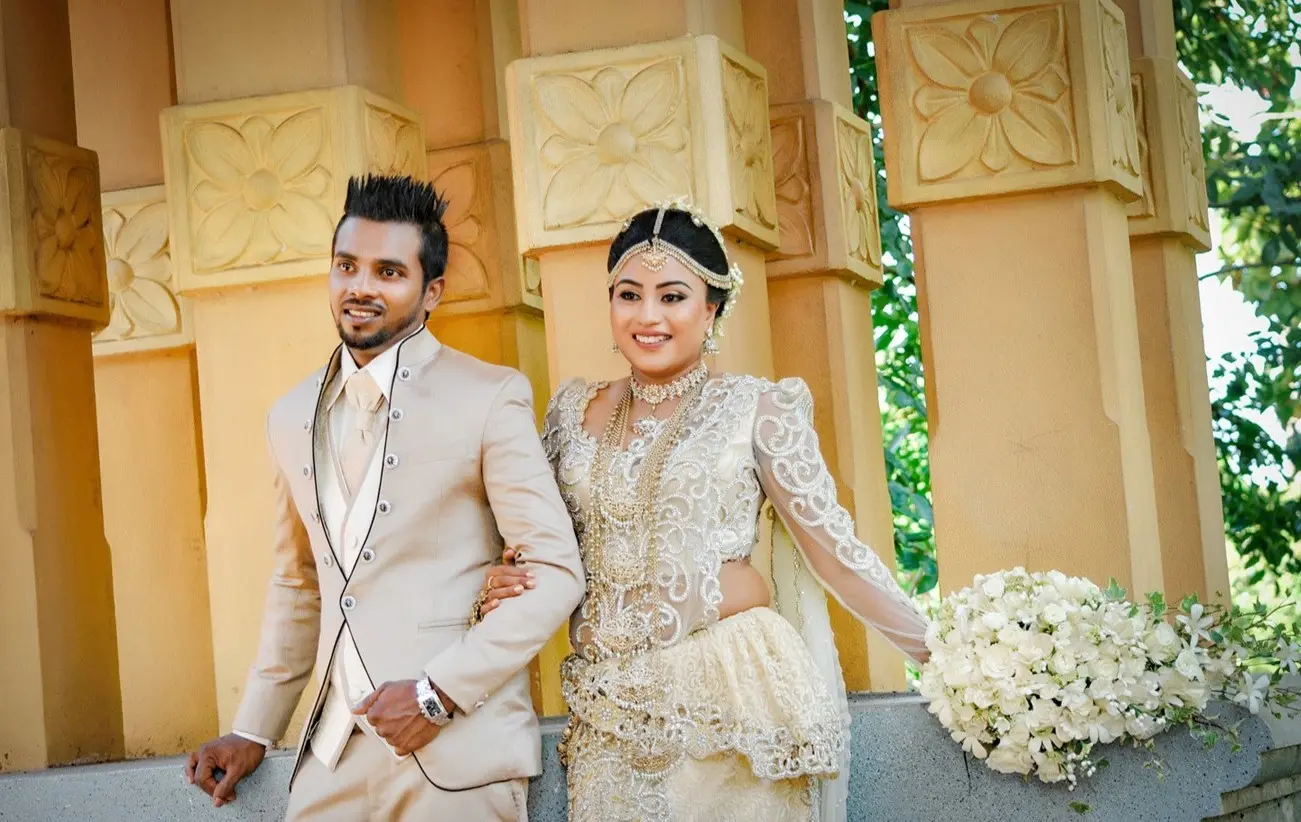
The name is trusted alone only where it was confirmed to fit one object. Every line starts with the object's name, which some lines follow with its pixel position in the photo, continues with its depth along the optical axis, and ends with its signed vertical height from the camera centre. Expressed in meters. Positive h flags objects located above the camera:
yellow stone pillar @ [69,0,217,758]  7.53 +0.24
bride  4.21 -0.28
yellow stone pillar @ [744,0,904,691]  7.26 +0.66
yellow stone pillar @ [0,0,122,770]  6.07 +0.26
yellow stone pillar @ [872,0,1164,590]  5.80 +0.42
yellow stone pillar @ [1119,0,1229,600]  7.57 +0.41
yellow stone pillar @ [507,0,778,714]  5.55 +0.89
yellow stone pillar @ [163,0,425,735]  6.07 +0.85
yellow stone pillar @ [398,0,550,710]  7.53 +1.14
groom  4.02 -0.12
